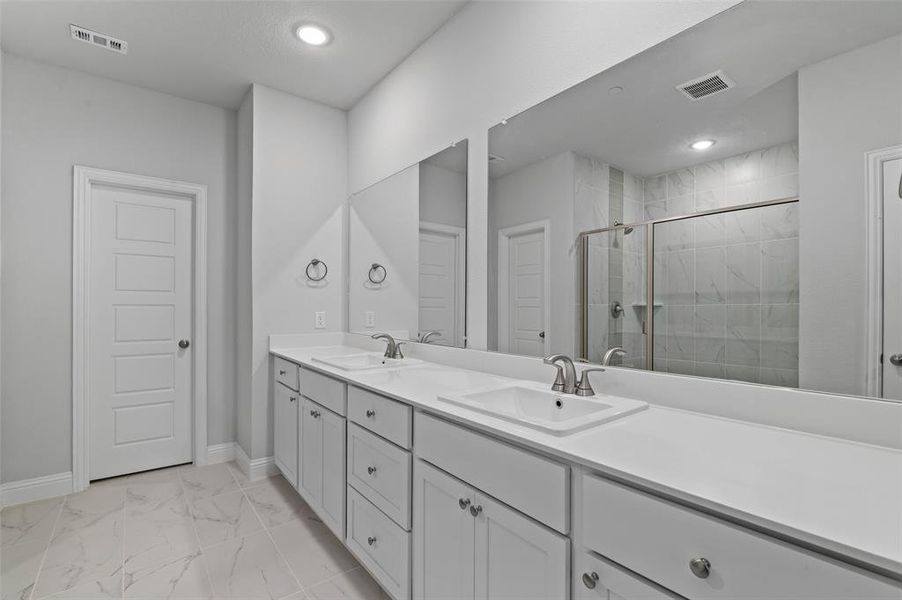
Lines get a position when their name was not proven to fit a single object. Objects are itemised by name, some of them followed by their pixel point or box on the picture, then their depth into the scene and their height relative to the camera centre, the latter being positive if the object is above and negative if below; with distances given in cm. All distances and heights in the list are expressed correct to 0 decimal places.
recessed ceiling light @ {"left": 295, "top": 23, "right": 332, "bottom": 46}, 236 +147
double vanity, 68 -43
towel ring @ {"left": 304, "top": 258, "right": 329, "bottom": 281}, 313 +24
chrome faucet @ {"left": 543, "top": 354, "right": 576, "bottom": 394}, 148 -27
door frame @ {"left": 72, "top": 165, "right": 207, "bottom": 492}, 275 -5
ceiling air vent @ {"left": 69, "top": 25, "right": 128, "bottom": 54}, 237 +145
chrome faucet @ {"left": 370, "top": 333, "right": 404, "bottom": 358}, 245 -29
